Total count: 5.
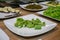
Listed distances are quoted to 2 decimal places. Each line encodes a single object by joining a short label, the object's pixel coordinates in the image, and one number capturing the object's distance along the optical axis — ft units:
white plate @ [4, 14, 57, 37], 1.70
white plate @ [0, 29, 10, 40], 1.56
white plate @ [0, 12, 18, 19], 2.33
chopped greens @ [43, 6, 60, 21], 2.32
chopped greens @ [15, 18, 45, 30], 1.86
